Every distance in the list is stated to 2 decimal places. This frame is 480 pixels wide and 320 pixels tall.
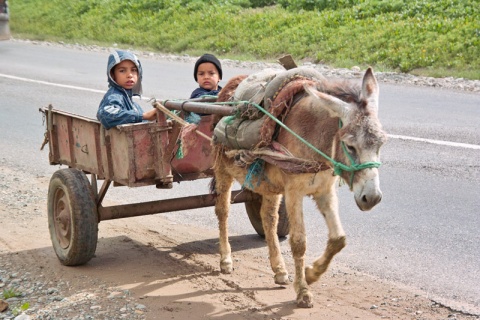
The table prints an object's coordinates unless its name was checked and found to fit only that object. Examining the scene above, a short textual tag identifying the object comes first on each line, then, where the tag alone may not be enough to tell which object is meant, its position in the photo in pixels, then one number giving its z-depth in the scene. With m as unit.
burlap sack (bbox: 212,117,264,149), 6.30
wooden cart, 6.88
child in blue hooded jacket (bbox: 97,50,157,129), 7.02
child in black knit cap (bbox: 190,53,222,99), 7.86
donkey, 5.41
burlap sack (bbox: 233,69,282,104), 6.45
